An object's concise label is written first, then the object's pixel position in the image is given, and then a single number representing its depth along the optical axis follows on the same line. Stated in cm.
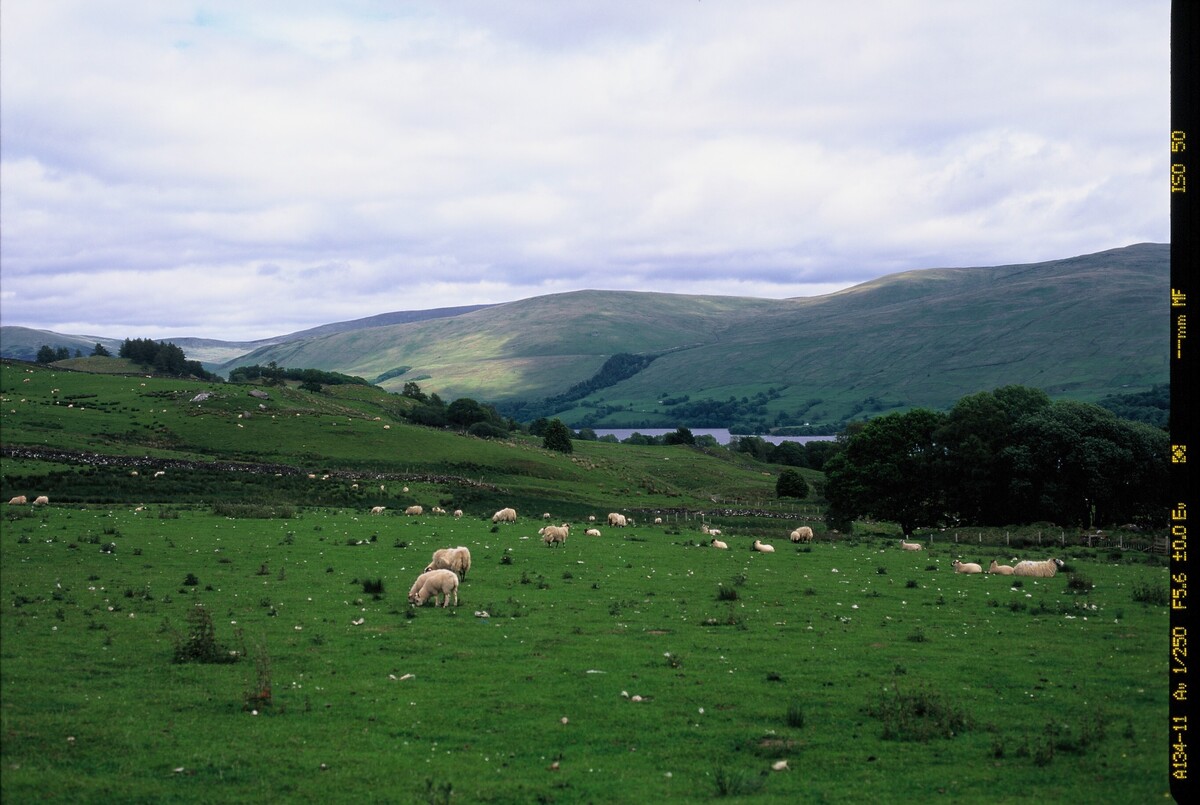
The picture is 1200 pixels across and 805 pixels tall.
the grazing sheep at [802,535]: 4240
